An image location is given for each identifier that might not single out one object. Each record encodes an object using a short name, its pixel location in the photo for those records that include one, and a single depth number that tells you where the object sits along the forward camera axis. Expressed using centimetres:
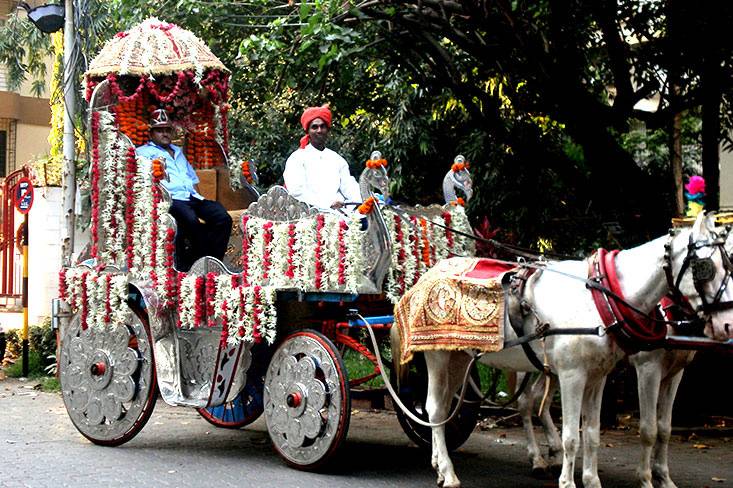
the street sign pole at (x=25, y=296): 1520
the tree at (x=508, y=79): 995
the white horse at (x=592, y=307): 644
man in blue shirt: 931
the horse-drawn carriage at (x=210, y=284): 812
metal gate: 1702
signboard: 1484
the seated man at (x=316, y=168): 934
